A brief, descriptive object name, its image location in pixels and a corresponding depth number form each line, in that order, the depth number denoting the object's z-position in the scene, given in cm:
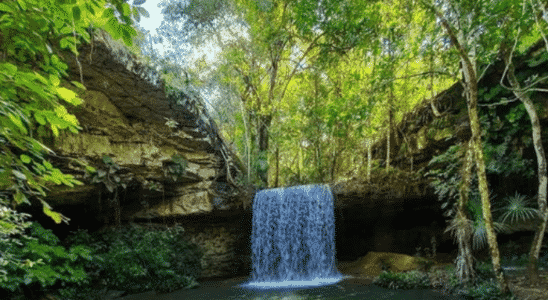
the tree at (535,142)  501
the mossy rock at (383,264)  784
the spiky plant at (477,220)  603
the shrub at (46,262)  518
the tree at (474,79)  482
